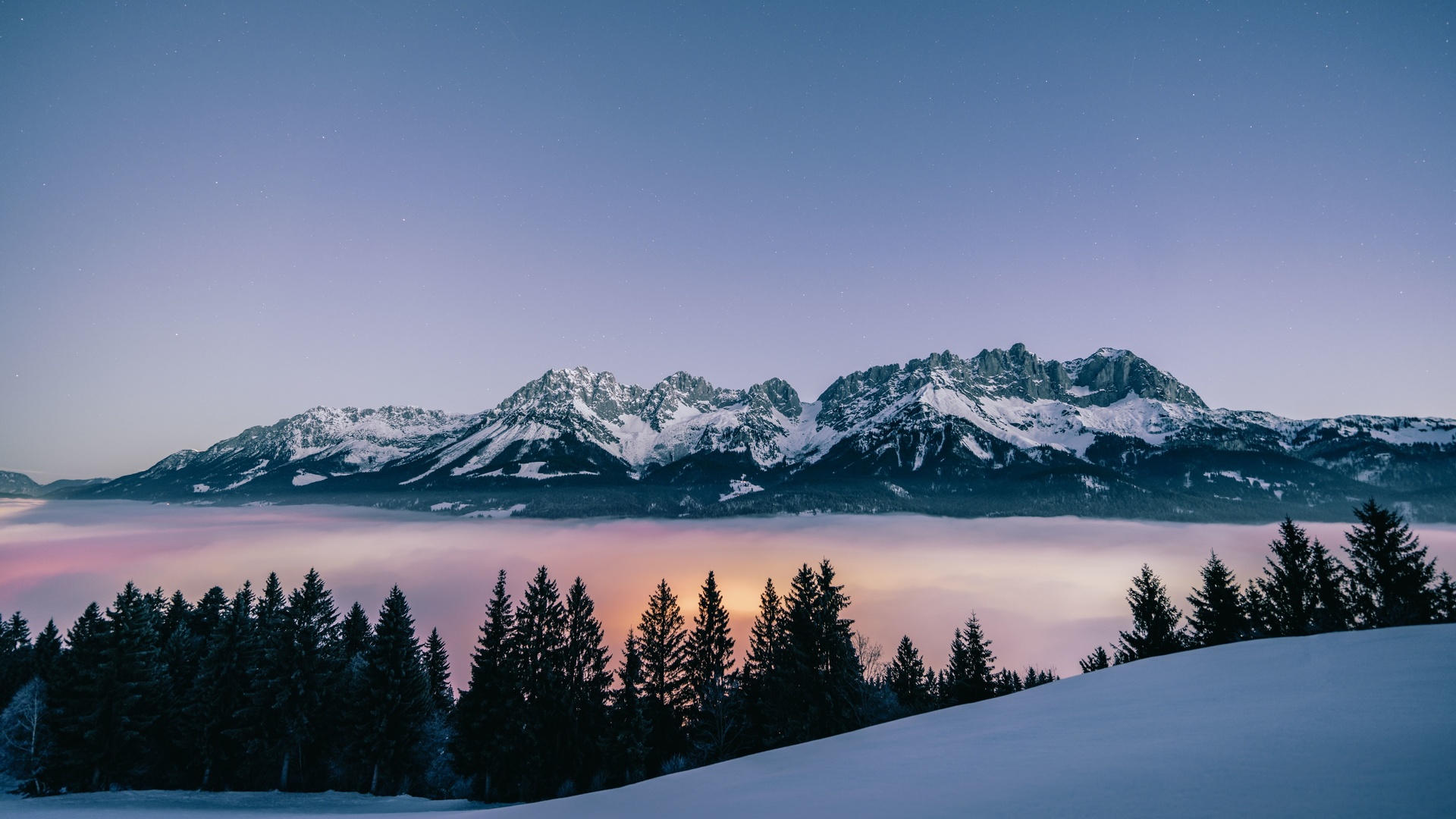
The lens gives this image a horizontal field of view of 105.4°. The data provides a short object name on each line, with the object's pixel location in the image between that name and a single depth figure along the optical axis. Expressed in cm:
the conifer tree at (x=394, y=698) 4066
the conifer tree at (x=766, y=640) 4900
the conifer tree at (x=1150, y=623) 4925
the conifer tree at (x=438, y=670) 6450
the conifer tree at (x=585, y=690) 4448
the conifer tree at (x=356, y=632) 5238
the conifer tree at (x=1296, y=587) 4519
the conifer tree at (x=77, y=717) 3834
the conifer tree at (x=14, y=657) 5775
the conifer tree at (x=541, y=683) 4250
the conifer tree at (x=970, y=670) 5369
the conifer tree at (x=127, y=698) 3931
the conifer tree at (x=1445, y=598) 4097
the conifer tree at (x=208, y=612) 5803
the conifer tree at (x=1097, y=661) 5733
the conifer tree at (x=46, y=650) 5409
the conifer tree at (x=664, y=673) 5122
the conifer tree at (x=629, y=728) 4328
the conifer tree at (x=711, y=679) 4791
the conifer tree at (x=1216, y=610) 4706
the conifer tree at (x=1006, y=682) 5634
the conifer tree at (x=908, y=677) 6444
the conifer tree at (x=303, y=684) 4181
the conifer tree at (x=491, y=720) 4241
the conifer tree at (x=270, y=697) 4144
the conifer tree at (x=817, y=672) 3869
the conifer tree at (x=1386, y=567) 4066
